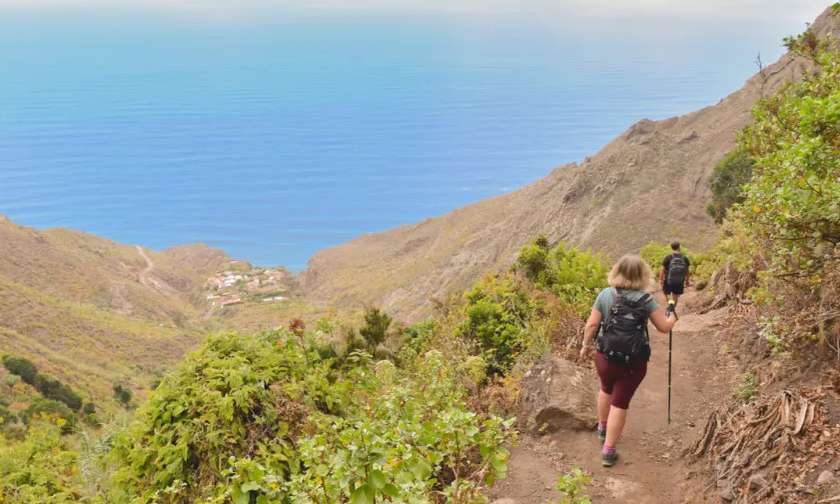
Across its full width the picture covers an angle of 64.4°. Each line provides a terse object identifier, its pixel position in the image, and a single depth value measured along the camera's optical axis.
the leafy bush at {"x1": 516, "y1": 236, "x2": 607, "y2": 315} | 11.29
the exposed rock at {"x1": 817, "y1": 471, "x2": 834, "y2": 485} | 4.26
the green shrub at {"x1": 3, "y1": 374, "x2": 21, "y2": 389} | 31.16
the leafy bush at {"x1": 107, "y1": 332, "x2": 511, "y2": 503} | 3.92
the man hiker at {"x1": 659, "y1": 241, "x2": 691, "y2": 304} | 11.62
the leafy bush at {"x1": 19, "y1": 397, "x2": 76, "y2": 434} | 24.45
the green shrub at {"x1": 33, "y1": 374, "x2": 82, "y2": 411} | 31.34
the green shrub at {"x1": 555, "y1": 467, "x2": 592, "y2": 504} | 3.70
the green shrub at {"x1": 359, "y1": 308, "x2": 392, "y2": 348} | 12.98
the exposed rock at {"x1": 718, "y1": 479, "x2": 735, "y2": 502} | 4.93
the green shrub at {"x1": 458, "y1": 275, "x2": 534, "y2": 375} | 9.92
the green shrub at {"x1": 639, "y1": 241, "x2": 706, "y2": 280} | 18.70
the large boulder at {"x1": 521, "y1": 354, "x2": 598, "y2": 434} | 7.17
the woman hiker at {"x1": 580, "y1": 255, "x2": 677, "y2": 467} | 5.66
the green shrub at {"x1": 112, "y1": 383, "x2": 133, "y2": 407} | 33.87
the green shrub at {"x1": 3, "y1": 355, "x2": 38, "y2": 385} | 32.72
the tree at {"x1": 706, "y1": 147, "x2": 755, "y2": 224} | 31.09
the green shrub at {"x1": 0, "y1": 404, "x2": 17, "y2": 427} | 22.84
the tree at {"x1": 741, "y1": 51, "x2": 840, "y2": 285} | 5.31
